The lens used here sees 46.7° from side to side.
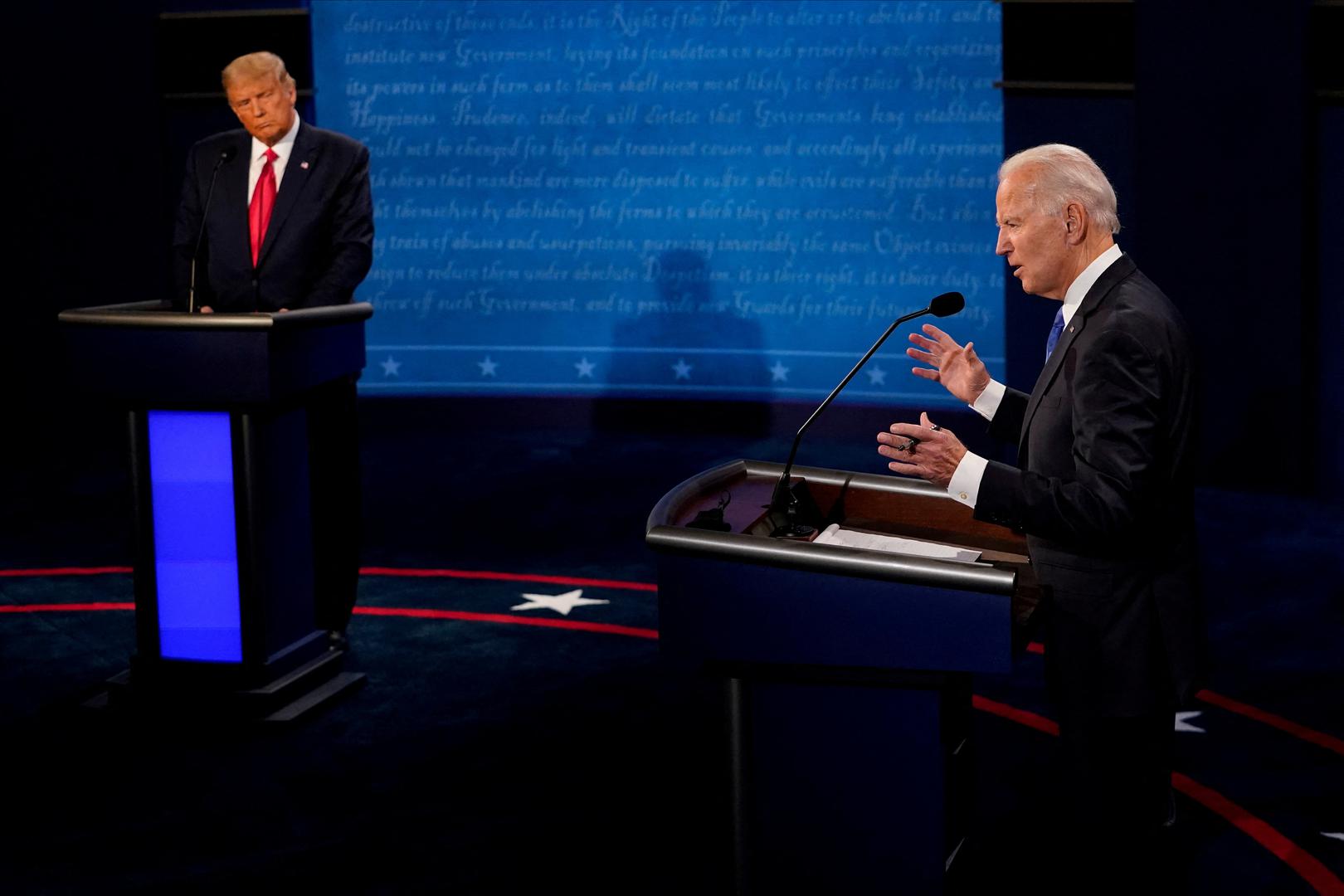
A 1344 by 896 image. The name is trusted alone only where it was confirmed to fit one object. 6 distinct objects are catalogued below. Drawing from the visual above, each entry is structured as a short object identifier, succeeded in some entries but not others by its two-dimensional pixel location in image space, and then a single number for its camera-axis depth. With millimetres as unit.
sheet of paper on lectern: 2453
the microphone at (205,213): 4054
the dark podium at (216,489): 3801
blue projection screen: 7465
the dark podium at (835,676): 2236
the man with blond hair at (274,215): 4191
